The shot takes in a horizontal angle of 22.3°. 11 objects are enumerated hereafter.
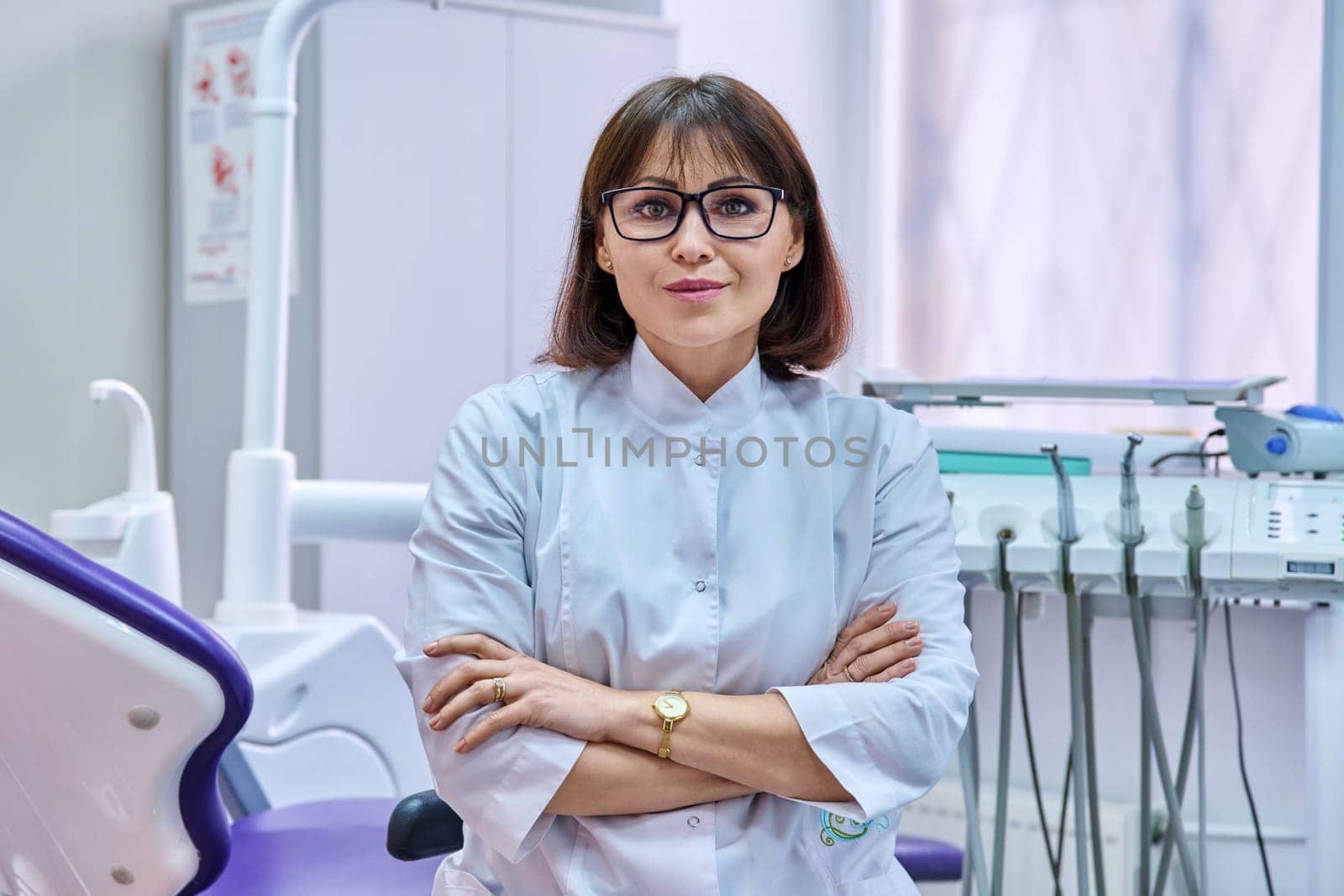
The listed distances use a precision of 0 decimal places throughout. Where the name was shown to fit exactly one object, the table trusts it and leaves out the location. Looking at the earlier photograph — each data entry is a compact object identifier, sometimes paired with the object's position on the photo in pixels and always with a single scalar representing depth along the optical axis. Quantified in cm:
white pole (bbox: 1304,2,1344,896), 299
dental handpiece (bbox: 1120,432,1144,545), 291
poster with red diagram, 362
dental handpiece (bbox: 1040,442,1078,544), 293
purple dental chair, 238
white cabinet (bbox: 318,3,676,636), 355
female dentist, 251
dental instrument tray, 304
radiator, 353
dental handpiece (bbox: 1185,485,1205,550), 289
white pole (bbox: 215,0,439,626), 309
